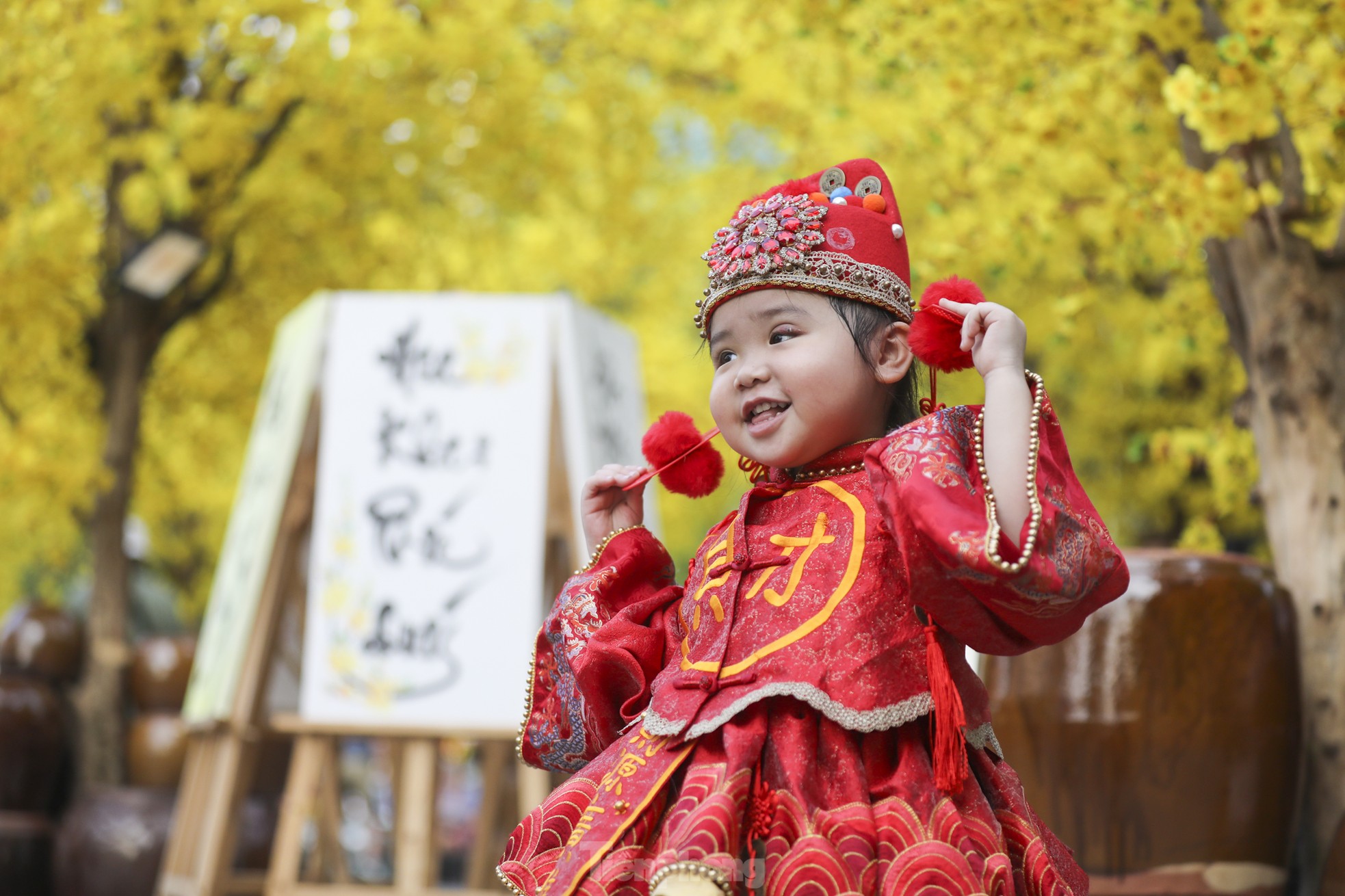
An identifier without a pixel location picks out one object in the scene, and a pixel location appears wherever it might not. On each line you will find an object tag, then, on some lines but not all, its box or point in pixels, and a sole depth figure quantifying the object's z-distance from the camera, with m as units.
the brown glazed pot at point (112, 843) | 5.73
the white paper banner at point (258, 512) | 4.52
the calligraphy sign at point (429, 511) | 4.16
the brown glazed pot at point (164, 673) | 6.24
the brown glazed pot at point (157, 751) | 6.10
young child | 1.55
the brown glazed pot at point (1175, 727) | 3.02
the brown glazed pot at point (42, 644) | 6.36
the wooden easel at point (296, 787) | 4.10
